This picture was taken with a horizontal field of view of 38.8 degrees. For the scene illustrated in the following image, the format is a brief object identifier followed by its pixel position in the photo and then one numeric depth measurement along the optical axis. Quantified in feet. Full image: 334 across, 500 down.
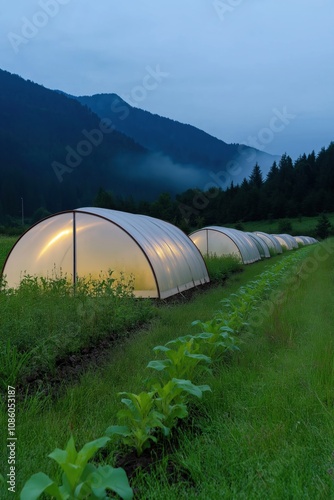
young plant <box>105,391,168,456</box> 8.56
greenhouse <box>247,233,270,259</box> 89.15
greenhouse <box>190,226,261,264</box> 69.26
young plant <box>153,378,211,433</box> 9.34
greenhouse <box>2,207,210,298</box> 28.81
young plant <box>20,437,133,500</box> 5.66
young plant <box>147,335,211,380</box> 11.45
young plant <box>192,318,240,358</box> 13.84
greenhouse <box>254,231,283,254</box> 106.64
